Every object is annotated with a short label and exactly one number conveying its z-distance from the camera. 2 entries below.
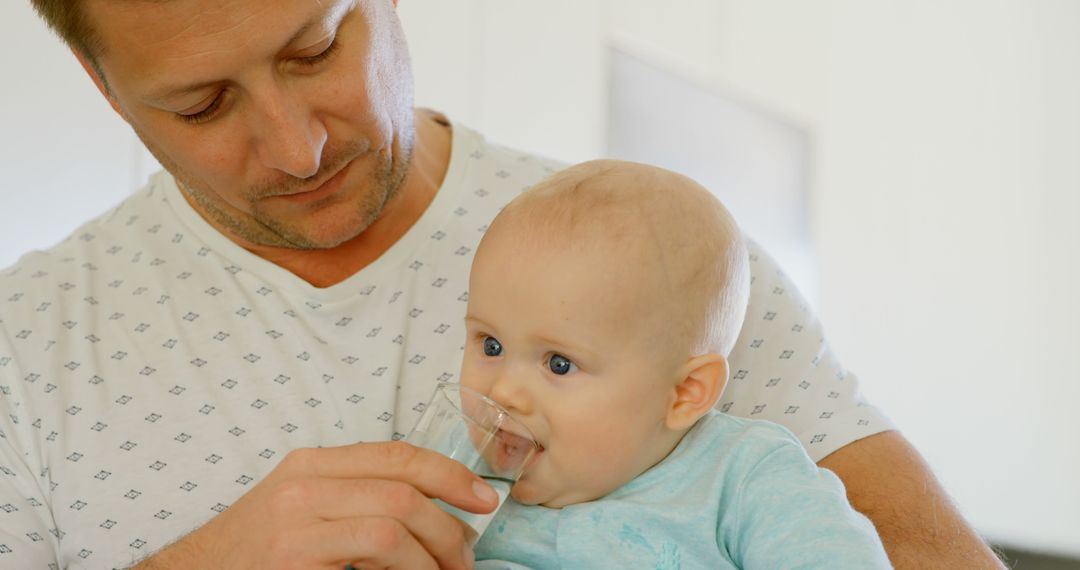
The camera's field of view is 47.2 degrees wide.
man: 1.50
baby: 1.31
